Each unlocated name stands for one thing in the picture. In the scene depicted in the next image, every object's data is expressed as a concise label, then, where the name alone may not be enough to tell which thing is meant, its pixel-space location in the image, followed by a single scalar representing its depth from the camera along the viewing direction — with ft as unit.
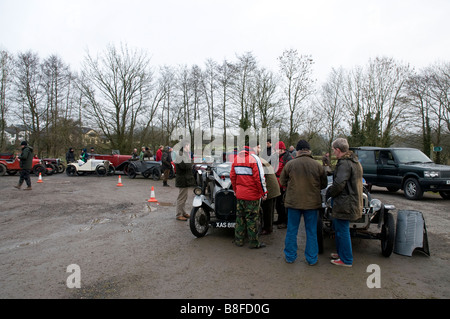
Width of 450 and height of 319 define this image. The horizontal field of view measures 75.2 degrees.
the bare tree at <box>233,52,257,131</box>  106.95
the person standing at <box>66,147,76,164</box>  68.39
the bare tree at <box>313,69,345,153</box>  116.88
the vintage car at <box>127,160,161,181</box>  56.80
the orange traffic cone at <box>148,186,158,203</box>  32.71
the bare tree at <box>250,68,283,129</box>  103.14
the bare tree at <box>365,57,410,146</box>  109.70
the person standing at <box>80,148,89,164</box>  65.41
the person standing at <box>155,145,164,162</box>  59.73
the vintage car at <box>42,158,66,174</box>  65.63
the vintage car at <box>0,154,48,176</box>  60.54
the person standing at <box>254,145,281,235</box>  19.67
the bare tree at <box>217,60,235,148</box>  109.70
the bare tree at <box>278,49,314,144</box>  103.14
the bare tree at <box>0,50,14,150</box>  97.50
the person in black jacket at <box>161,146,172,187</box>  44.60
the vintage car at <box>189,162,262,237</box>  18.98
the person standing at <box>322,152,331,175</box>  50.49
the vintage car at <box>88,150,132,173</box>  67.00
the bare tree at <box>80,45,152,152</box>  101.50
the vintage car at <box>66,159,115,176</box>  61.98
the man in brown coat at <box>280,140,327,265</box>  14.56
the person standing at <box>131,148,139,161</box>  64.80
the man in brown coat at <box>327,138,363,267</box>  13.94
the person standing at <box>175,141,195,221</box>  23.97
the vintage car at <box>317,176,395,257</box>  15.57
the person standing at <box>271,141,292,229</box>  22.94
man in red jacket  16.98
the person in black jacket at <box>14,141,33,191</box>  38.78
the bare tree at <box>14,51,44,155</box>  99.50
